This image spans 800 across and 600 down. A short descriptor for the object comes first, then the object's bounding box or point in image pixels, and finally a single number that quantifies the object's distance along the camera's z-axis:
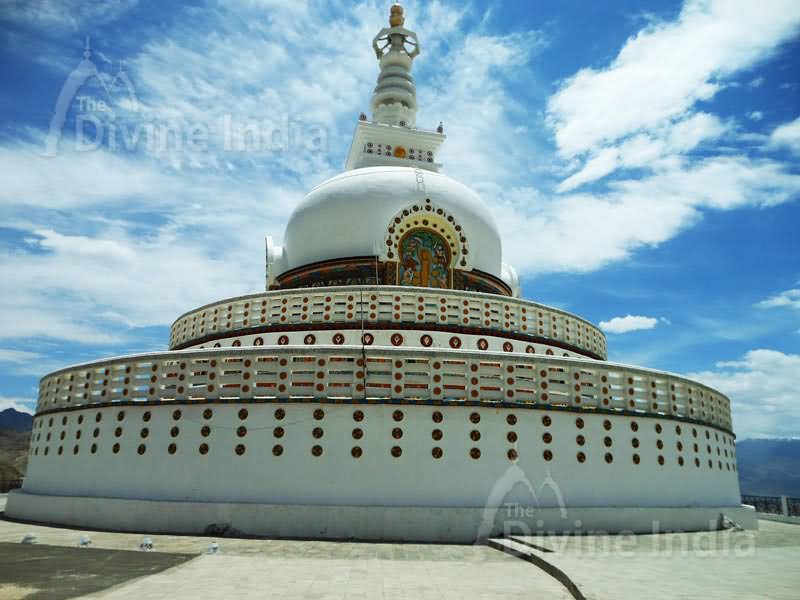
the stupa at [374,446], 9.47
